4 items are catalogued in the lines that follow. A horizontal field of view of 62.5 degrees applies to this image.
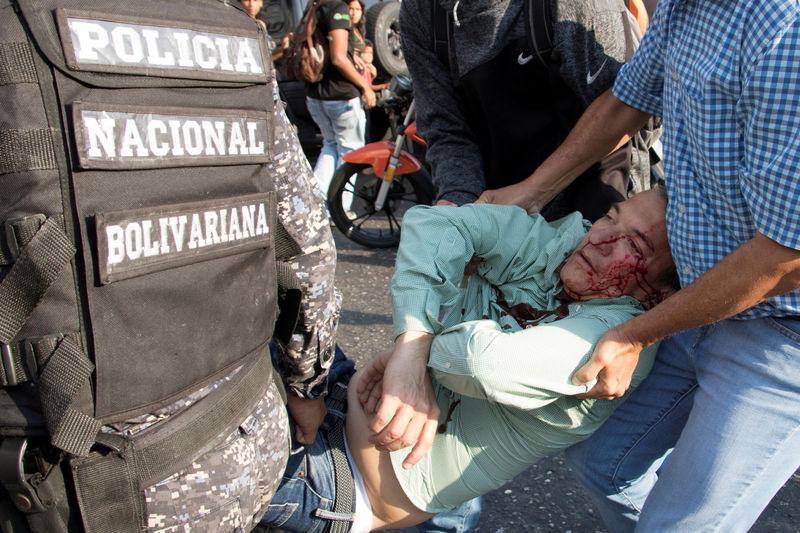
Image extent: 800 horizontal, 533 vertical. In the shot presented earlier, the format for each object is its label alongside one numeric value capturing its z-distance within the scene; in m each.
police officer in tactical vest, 0.94
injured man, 1.40
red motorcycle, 4.82
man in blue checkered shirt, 1.14
